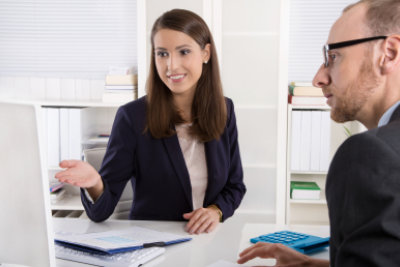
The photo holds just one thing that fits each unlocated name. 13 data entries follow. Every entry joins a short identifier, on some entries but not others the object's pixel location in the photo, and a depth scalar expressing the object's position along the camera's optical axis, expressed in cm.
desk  131
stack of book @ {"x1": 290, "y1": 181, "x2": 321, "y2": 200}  346
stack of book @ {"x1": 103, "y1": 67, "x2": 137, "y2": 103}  347
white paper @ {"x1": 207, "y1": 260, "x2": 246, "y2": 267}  126
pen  137
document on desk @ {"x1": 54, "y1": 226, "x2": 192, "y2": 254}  131
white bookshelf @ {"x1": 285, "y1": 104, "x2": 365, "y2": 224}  376
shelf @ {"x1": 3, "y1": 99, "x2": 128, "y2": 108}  345
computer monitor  89
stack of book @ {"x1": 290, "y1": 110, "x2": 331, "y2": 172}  347
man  76
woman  188
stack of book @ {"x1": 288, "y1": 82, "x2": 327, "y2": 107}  340
